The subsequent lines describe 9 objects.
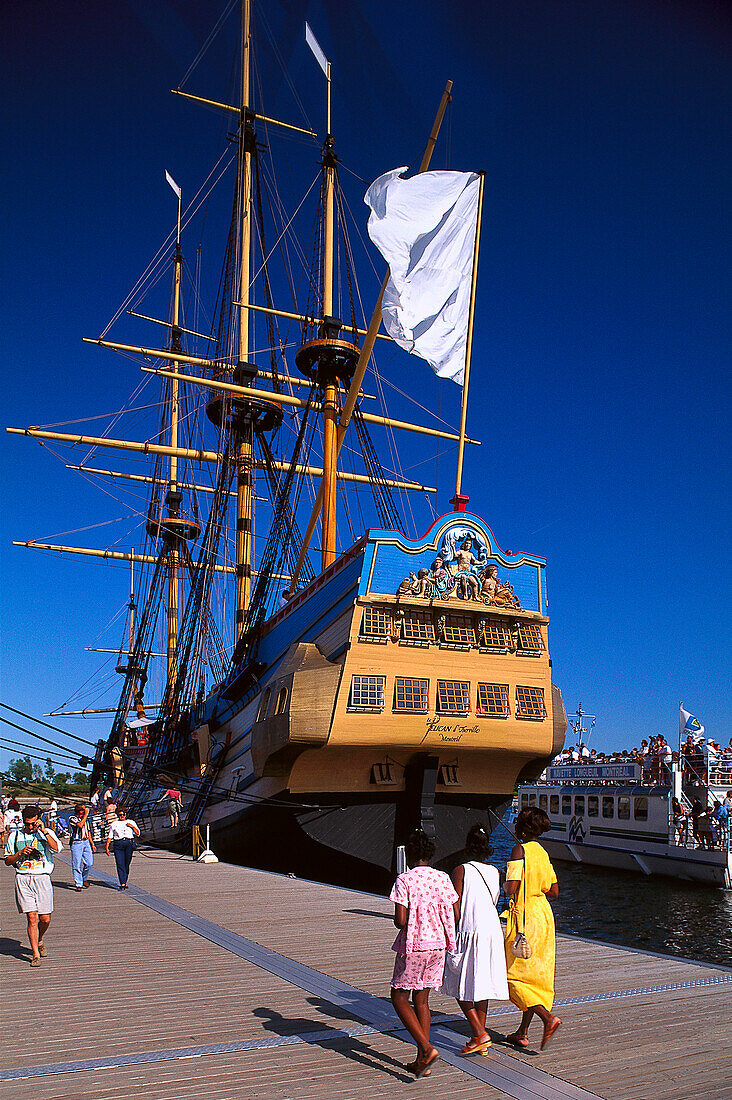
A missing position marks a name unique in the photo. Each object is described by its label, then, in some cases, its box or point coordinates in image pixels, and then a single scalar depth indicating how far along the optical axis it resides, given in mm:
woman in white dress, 5633
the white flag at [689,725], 33625
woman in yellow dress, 5688
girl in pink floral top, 5266
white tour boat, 28281
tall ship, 16750
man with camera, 8297
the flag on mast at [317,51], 26016
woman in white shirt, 13281
